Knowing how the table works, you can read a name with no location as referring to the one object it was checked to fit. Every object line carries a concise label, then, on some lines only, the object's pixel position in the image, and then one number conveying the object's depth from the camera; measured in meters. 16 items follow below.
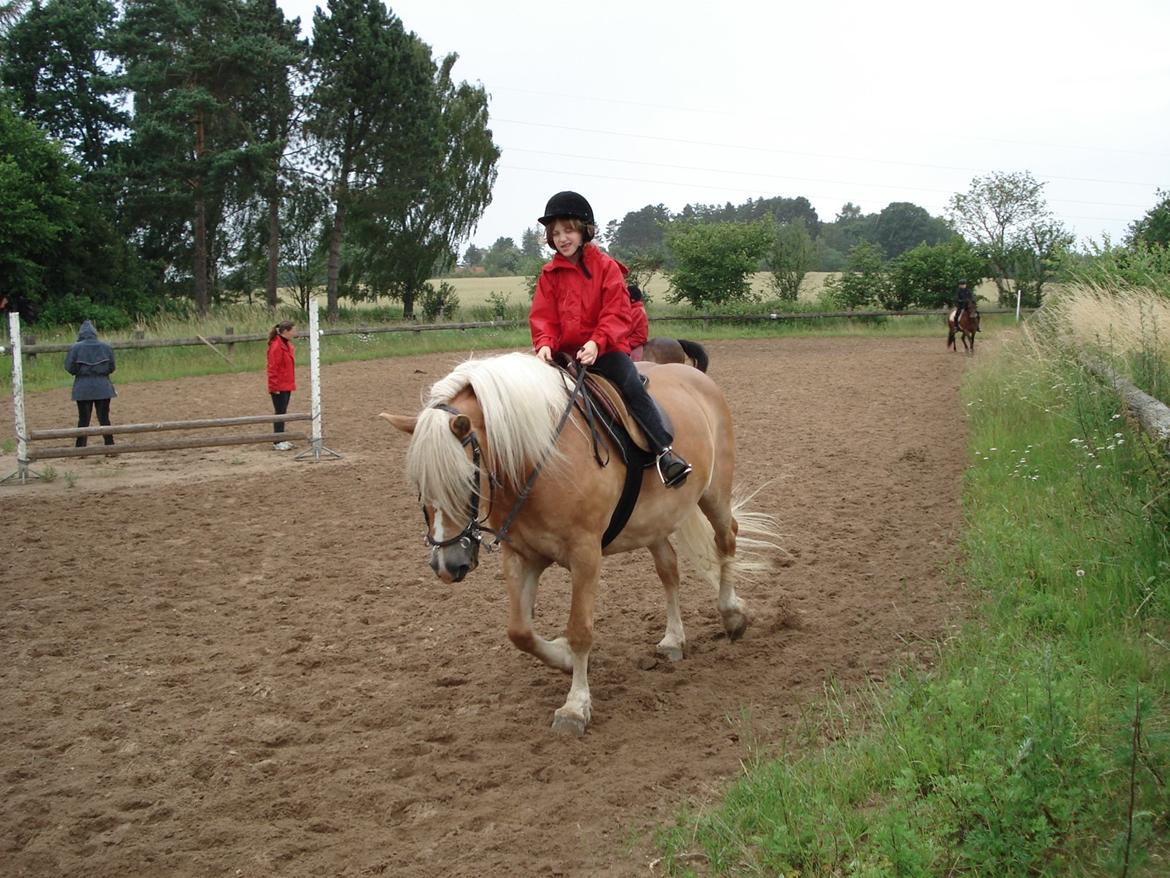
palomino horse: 4.11
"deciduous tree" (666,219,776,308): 38.34
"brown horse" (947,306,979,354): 24.73
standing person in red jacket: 12.96
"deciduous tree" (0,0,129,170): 33.91
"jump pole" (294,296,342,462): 11.77
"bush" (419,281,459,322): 39.94
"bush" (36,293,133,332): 28.25
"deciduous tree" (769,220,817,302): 40.91
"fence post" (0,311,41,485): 10.51
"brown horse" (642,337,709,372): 11.87
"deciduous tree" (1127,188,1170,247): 31.64
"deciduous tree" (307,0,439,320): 34.03
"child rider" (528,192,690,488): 4.93
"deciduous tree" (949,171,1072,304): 40.09
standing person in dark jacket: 12.45
